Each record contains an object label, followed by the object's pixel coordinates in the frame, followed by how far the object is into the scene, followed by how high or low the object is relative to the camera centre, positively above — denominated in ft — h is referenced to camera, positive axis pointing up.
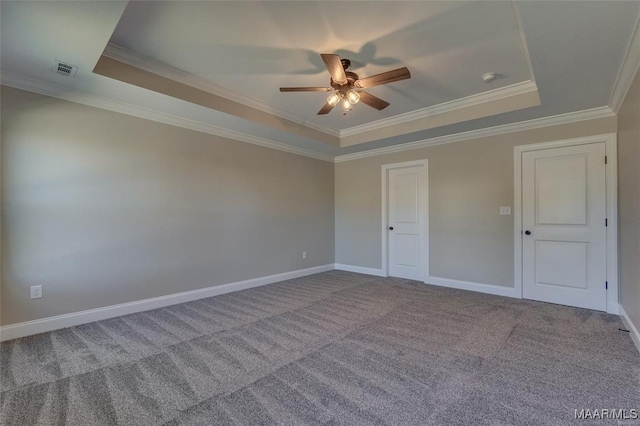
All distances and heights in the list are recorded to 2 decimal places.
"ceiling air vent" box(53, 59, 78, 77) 8.00 +4.26
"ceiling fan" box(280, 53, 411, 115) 7.81 +3.91
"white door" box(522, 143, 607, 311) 11.26 -0.73
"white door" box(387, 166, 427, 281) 16.33 -0.67
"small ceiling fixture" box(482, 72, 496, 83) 9.86 +4.71
